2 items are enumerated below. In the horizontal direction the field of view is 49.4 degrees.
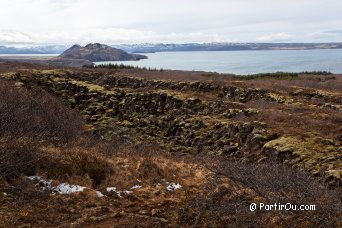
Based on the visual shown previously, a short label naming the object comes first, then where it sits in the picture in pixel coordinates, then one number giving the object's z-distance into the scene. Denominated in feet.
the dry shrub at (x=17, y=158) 29.94
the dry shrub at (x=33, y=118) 41.65
